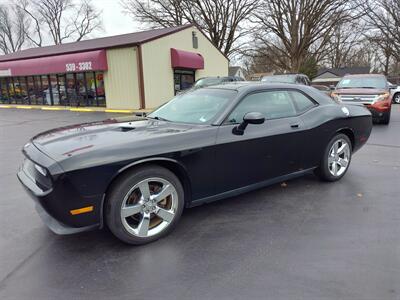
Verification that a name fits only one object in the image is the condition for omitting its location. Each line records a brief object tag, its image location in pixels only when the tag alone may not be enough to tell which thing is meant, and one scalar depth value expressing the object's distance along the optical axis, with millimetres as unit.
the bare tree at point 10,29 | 56938
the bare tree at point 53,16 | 54812
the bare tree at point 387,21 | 30552
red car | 10391
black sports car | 2814
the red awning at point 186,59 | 19688
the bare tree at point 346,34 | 31188
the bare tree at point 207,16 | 33125
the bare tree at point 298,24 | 28641
